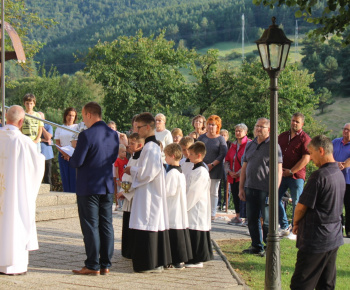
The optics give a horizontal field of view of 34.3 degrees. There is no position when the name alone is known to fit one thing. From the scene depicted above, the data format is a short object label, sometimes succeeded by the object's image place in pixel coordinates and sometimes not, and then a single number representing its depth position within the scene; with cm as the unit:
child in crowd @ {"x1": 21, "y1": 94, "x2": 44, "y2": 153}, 1162
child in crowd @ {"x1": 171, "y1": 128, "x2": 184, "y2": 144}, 1156
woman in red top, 1190
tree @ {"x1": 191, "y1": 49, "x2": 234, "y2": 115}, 5491
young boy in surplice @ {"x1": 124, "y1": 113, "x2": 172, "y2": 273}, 718
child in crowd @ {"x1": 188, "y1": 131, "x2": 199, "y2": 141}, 1228
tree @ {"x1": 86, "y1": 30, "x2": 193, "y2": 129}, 5612
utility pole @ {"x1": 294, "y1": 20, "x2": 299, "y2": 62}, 11184
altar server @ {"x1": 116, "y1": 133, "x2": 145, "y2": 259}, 764
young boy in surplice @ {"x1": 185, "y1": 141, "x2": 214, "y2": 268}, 782
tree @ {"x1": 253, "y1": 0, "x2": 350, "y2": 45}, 743
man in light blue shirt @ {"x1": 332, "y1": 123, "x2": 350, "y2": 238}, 1137
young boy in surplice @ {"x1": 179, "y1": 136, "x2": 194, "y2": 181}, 812
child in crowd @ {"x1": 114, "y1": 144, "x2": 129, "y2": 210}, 1282
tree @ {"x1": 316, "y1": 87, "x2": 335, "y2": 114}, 8706
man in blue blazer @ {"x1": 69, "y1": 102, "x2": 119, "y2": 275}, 699
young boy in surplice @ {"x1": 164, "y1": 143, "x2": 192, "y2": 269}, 752
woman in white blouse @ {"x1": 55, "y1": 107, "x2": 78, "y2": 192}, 1218
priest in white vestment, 697
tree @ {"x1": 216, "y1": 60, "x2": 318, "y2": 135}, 5478
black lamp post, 694
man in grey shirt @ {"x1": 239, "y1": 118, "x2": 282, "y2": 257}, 874
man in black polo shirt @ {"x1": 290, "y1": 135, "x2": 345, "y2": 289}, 555
